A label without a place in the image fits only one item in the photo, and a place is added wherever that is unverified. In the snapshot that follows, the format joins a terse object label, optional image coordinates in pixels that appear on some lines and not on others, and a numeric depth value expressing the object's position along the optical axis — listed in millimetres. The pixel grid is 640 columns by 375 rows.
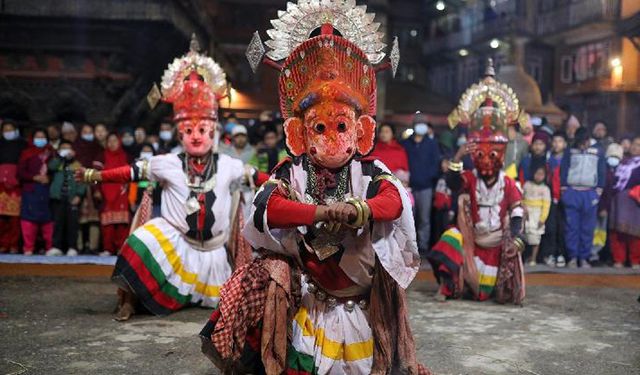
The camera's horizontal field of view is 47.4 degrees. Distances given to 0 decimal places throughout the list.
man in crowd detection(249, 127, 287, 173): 9625
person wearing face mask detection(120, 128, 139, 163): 9984
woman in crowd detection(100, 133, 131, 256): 9656
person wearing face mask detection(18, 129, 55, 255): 9664
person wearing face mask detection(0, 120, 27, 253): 9742
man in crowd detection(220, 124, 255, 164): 9773
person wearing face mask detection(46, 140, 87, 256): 9680
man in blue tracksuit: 9977
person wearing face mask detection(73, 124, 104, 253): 9812
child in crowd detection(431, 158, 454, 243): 10234
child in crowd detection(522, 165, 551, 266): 9883
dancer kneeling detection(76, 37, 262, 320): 6148
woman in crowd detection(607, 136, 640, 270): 10133
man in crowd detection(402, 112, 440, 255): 10180
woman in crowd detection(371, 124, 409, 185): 9789
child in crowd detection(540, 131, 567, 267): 10086
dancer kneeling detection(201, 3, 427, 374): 3648
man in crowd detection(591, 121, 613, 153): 10570
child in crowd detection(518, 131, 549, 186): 9930
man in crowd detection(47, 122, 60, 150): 9938
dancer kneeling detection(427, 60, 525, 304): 7090
